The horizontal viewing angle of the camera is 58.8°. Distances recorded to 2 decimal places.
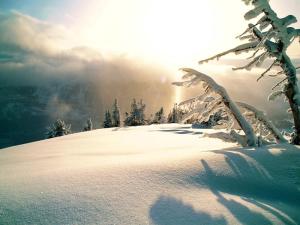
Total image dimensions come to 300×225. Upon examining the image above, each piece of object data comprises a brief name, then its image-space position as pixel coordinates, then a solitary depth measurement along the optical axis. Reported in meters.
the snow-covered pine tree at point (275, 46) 6.19
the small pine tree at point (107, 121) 66.19
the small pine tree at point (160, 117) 70.89
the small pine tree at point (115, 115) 67.56
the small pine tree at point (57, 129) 52.75
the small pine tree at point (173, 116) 70.26
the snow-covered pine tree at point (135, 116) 66.19
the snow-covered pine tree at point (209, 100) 7.17
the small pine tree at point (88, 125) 66.14
